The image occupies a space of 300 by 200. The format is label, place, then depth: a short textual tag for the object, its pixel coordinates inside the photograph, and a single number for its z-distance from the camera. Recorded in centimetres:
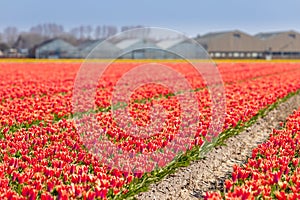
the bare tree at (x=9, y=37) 18040
